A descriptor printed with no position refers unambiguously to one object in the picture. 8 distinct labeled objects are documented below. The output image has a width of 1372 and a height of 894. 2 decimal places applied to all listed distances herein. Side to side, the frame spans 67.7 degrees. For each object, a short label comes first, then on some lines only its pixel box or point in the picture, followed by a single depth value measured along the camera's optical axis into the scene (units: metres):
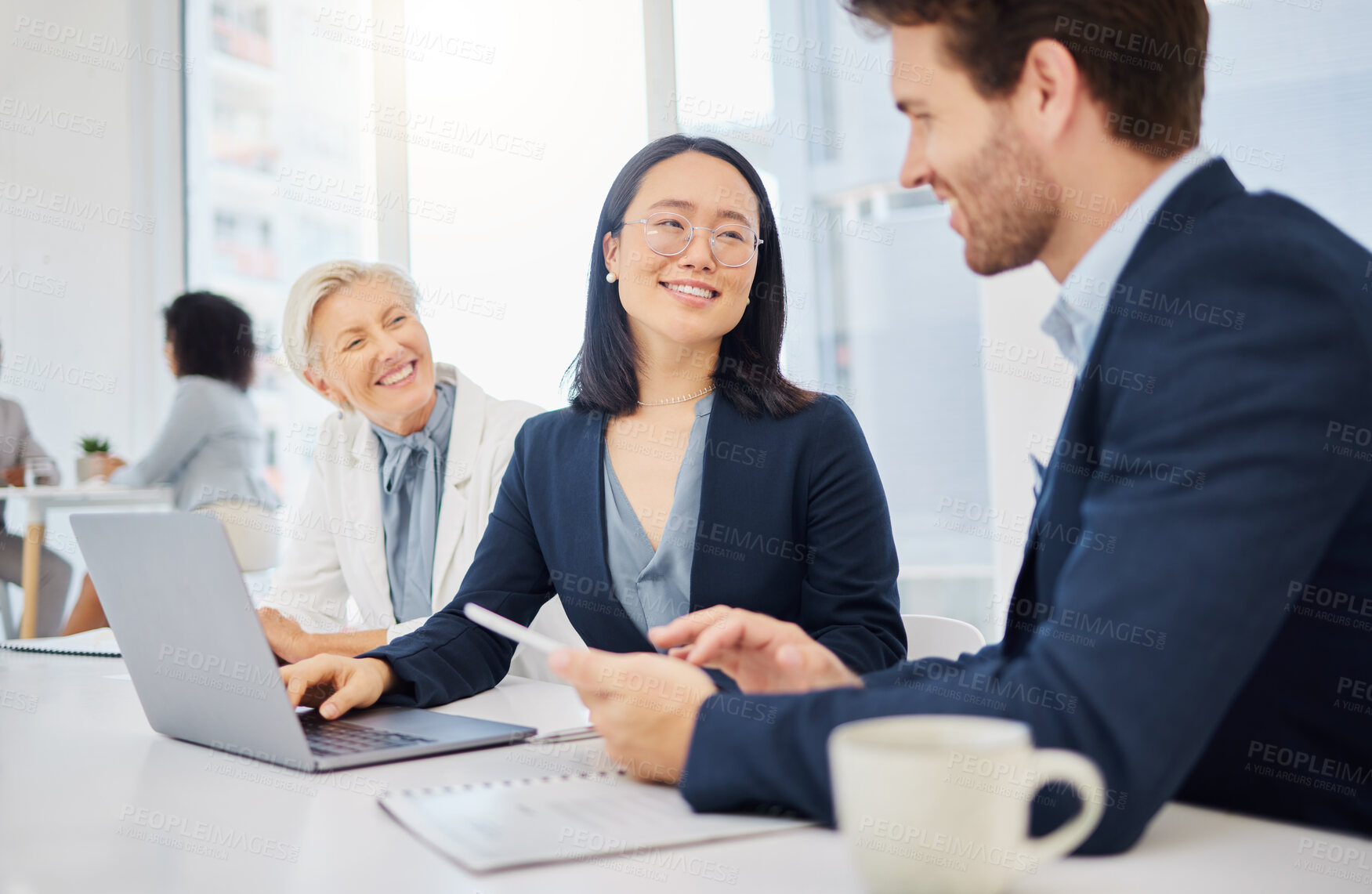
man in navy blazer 0.60
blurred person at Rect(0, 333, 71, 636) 4.37
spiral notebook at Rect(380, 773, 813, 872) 0.64
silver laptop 0.87
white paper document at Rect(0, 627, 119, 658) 1.71
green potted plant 4.31
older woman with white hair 2.14
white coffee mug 0.50
